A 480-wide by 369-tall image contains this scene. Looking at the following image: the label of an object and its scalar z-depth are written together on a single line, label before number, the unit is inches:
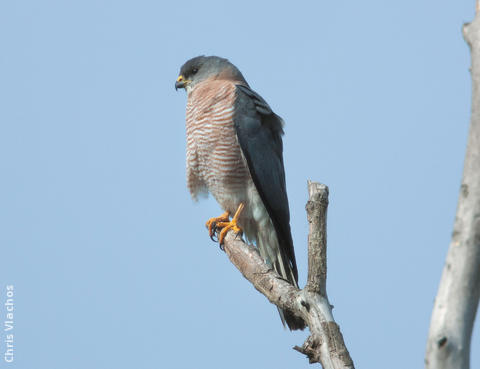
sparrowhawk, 589.3
